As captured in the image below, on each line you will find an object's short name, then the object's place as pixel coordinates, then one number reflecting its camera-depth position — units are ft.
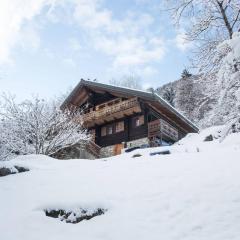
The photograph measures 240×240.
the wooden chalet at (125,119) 62.65
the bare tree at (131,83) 132.58
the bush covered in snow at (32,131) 46.64
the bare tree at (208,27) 33.41
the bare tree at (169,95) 121.30
